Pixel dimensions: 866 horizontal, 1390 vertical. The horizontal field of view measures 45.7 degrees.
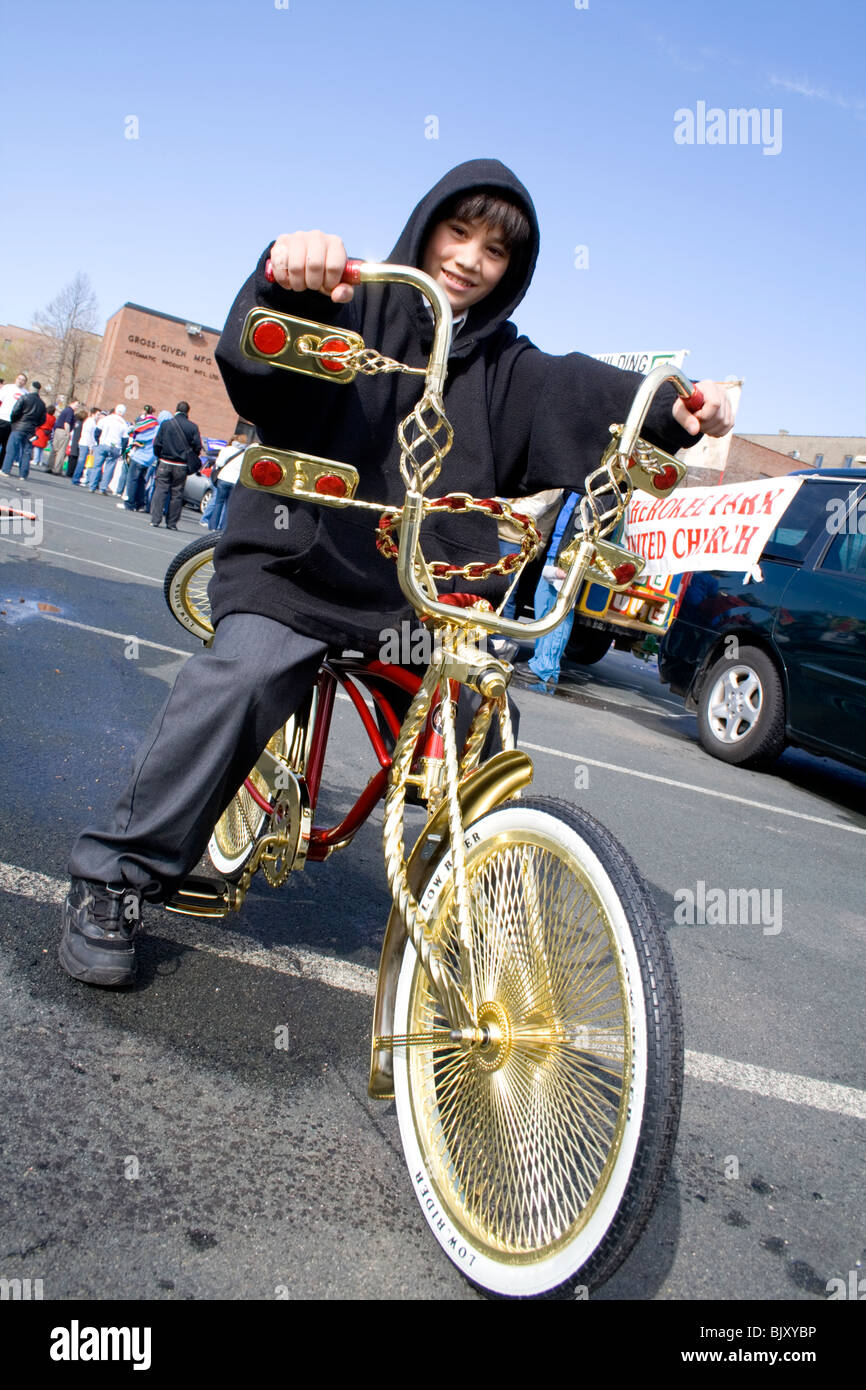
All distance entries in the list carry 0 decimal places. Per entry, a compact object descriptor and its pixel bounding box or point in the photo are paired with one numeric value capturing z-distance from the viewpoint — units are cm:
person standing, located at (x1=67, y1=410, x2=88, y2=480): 2283
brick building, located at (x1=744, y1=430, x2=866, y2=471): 5666
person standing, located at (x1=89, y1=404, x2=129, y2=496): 2164
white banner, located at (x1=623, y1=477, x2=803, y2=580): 693
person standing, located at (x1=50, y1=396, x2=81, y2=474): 2330
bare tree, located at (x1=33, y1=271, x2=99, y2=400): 6519
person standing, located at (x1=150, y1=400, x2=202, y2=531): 1576
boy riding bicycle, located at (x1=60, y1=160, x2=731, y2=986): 219
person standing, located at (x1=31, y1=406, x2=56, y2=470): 1954
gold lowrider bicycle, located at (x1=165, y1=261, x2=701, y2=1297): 150
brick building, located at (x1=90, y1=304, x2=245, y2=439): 4594
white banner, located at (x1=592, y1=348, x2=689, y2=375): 1564
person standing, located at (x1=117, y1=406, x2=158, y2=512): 1869
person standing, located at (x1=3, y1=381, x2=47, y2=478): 1725
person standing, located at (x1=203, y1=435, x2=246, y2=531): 1411
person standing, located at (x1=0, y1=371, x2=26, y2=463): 1585
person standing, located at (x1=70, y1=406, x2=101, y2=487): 2295
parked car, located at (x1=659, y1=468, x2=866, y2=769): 643
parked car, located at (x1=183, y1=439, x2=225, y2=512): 2259
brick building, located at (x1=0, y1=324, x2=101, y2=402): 6706
